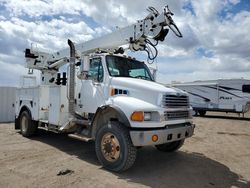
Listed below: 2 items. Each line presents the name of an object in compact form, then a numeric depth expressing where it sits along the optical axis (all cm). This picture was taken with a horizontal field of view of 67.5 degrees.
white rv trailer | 1476
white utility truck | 397
